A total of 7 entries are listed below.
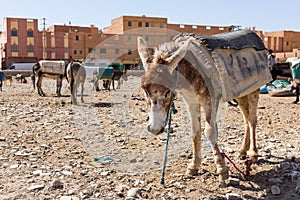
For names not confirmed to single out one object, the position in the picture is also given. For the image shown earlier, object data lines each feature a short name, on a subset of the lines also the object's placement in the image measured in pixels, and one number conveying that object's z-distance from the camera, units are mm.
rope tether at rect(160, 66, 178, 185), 4567
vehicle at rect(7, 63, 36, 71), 46656
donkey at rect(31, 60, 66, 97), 17469
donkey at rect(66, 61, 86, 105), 14373
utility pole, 50938
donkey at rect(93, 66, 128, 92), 21600
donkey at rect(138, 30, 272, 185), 3557
